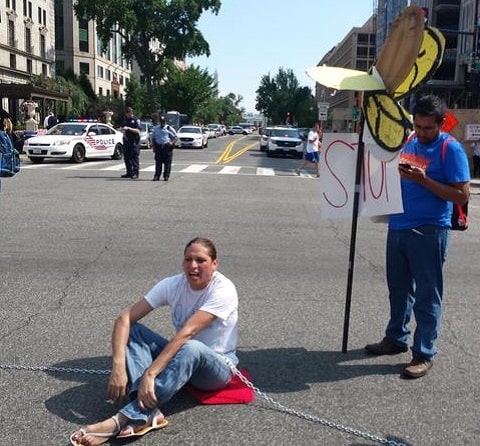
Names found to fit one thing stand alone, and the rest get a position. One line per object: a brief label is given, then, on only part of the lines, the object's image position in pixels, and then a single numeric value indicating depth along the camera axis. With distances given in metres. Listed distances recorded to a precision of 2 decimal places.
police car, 22.75
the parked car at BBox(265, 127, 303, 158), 33.53
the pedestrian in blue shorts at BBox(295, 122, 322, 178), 22.12
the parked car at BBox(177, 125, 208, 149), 40.44
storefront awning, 35.06
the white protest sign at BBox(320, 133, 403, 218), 4.38
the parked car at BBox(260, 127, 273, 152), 36.52
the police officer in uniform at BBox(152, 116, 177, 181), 16.64
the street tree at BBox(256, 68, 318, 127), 111.06
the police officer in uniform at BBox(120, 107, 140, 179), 16.56
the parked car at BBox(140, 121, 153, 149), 38.95
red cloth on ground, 3.71
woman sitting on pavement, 3.31
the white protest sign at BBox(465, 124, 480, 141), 23.03
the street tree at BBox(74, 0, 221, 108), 62.22
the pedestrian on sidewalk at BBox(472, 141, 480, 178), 22.54
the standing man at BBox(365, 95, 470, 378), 3.94
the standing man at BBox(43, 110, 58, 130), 34.59
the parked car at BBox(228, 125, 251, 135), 109.12
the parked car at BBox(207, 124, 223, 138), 76.81
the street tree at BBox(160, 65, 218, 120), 90.00
